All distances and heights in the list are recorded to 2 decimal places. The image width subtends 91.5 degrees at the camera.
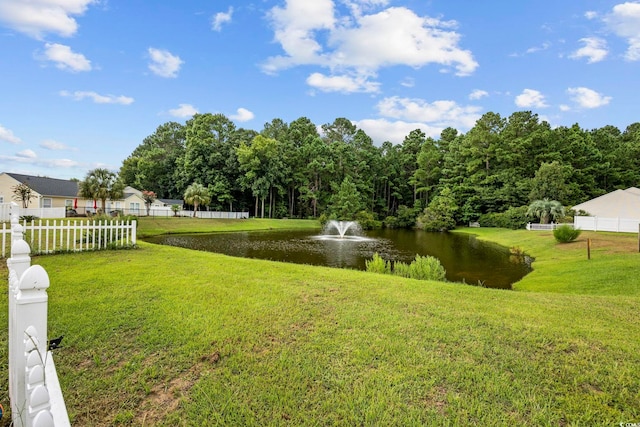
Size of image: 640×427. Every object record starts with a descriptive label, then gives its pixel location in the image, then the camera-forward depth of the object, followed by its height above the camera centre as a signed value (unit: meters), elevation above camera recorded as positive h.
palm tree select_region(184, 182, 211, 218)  38.72 +1.98
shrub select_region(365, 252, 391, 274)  9.90 -1.69
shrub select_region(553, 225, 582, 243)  17.78 -0.91
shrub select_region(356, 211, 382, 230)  41.50 -0.89
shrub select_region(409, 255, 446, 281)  9.53 -1.71
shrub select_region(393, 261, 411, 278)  9.69 -1.74
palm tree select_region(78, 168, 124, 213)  28.15 +2.21
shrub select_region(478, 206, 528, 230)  33.09 -0.21
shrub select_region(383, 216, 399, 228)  46.31 -1.07
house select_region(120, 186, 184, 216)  37.30 +0.58
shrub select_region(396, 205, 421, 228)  45.97 -0.29
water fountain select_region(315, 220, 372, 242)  25.83 -1.94
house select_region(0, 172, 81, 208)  29.08 +1.84
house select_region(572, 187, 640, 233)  22.48 +0.71
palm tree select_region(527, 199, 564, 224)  29.22 +0.73
